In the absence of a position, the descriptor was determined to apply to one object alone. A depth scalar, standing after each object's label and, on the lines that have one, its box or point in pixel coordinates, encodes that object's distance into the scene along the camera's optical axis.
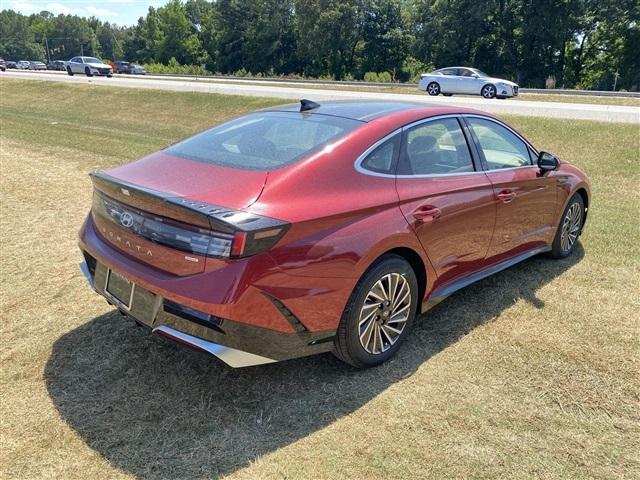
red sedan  2.76
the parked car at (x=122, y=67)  63.47
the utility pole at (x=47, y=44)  128.73
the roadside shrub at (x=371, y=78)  45.60
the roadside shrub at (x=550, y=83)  37.12
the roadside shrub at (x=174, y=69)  64.69
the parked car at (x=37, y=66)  74.06
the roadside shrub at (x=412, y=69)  51.83
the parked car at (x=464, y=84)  23.30
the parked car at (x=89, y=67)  40.72
